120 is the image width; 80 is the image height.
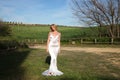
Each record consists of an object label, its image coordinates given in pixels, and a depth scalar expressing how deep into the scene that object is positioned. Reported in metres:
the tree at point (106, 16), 13.34
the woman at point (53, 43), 3.61
